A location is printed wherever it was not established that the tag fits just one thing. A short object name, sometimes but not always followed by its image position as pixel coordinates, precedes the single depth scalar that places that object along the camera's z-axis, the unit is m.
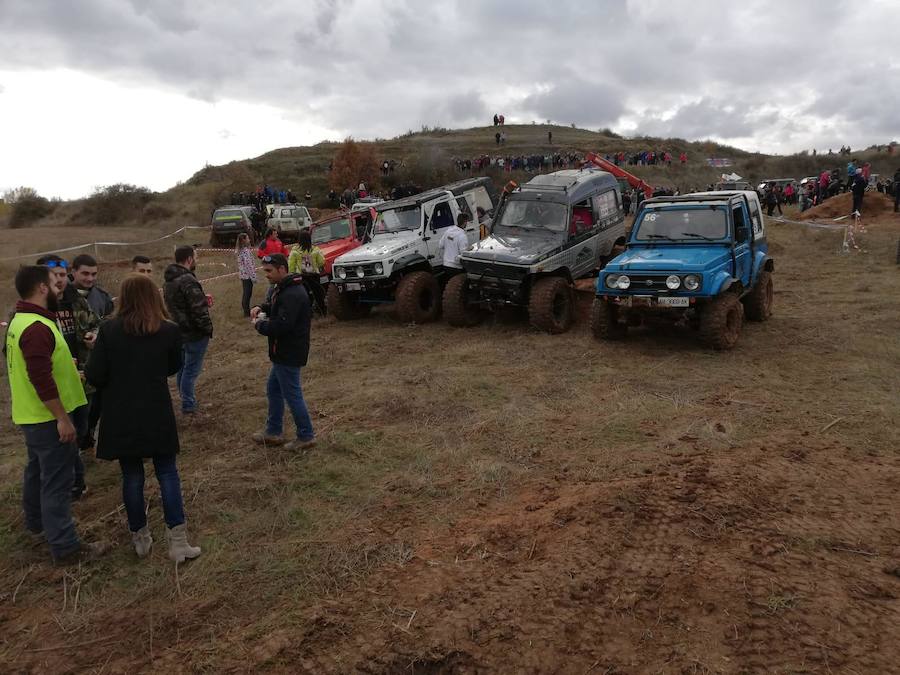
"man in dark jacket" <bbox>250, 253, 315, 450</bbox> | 4.70
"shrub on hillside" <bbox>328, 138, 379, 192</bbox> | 37.31
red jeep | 11.46
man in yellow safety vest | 3.37
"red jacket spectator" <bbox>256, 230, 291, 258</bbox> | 10.19
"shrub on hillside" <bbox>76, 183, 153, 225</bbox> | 34.28
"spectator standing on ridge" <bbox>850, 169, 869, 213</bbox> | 19.91
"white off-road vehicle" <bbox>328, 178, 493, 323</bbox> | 9.67
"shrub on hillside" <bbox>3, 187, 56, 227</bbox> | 35.28
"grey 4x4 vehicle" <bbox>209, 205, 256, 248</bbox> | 22.11
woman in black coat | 3.39
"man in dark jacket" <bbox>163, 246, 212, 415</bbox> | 5.35
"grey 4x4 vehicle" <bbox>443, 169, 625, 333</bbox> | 8.72
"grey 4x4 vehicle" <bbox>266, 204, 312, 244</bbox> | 21.89
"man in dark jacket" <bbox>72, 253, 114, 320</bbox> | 4.74
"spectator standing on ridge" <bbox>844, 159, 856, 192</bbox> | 25.23
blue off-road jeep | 7.44
